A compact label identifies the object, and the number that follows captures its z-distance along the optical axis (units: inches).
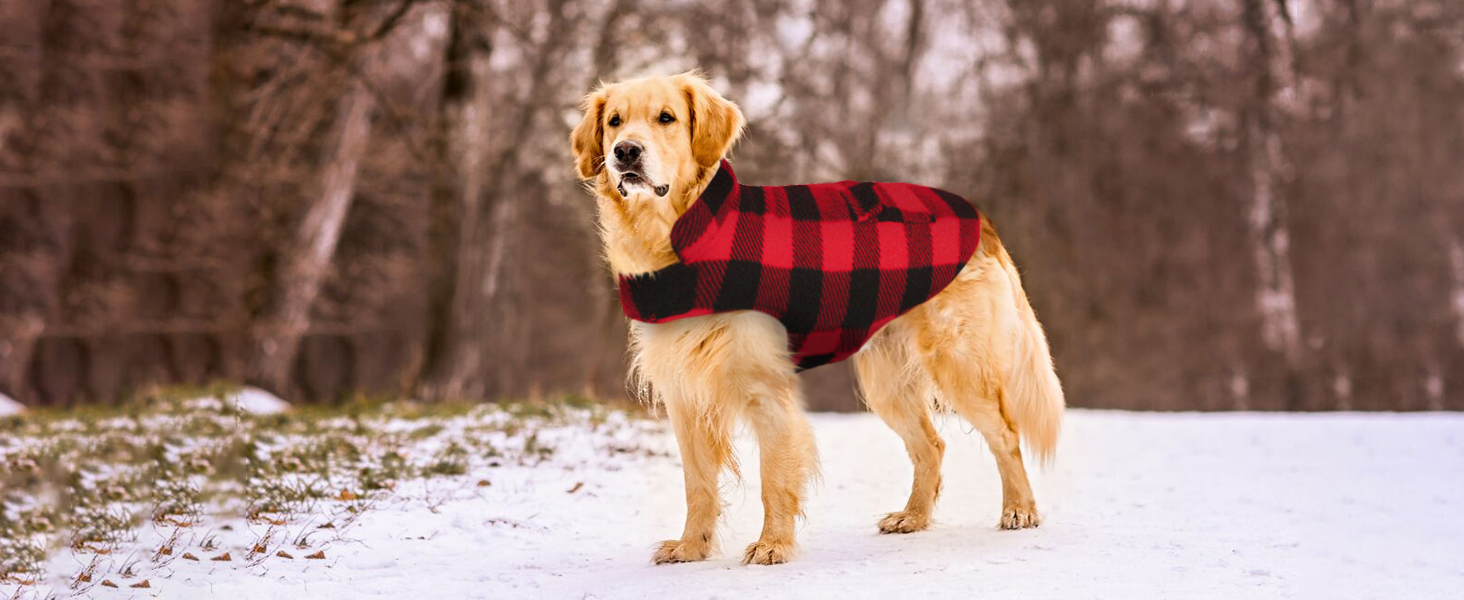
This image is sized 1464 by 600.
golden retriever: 190.1
